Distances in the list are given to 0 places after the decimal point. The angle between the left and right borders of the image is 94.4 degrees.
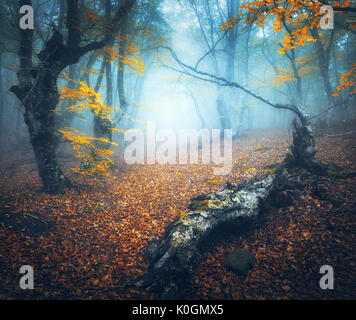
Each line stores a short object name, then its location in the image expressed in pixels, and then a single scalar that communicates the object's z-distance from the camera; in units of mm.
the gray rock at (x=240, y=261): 3641
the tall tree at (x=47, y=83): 5430
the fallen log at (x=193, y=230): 3381
